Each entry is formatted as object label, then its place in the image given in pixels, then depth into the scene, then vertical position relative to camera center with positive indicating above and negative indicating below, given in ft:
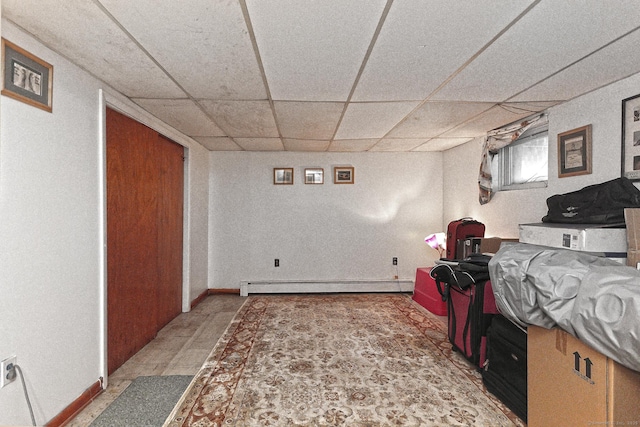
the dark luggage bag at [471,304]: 7.72 -2.51
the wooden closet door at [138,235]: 7.85 -0.81
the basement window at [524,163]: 9.61 +1.80
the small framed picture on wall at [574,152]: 7.56 +1.63
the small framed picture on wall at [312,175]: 15.35 +1.87
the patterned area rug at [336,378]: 6.07 -4.25
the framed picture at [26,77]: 4.82 +2.33
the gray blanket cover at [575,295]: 3.70 -1.26
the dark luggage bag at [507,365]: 6.10 -3.44
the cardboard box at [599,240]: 5.79 -0.55
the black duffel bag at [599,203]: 6.03 +0.21
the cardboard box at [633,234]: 5.43 -0.40
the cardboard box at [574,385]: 4.05 -2.65
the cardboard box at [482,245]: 10.38 -1.20
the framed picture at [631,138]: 6.47 +1.69
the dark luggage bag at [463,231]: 11.80 -0.78
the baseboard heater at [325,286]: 15.11 -3.94
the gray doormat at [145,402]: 5.99 -4.34
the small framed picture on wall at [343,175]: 15.39 +1.88
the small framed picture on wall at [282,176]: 15.30 +1.80
